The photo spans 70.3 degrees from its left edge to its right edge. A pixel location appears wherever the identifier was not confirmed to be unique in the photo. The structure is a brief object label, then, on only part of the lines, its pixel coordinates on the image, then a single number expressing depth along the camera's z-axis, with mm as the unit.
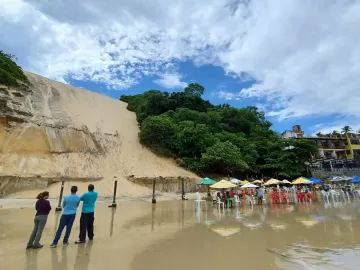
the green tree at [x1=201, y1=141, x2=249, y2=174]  27906
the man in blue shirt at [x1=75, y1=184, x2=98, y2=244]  6566
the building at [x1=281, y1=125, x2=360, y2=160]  52750
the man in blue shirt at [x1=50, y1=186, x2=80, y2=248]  6154
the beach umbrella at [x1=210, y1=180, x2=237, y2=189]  16031
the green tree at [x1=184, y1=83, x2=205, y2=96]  40781
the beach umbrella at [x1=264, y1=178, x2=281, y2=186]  20453
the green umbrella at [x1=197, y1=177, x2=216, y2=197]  19409
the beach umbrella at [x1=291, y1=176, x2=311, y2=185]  20142
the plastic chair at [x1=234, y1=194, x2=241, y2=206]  17166
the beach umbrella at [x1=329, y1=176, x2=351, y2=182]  26484
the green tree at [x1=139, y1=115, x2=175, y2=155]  30844
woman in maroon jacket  5875
